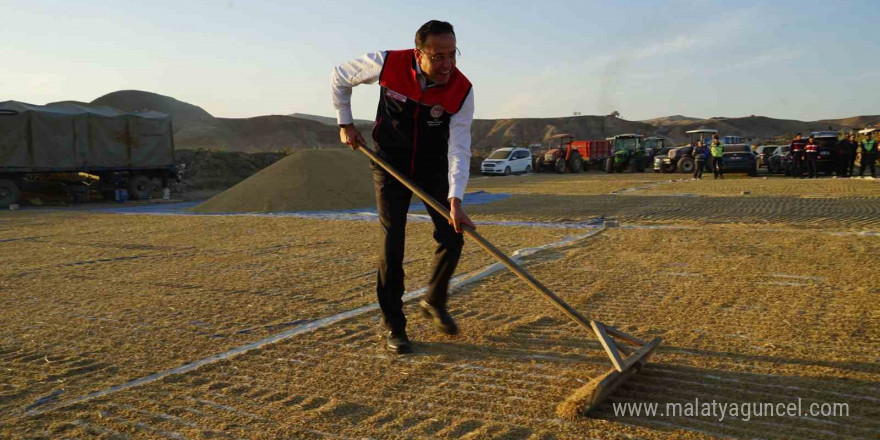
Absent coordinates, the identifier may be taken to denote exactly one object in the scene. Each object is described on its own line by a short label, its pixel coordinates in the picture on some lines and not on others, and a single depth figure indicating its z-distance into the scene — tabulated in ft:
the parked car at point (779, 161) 81.71
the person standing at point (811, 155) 71.05
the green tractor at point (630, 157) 100.59
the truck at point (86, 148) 57.52
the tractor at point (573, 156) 103.60
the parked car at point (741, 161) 75.36
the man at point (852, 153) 71.87
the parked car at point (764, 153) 90.76
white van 100.37
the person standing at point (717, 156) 71.92
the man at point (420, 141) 11.15
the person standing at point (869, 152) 69.67
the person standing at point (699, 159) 74.95
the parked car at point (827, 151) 72.74
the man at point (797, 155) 73.61
